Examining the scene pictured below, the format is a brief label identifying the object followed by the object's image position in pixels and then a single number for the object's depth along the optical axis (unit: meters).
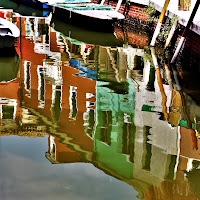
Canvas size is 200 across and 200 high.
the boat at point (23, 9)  18.14
